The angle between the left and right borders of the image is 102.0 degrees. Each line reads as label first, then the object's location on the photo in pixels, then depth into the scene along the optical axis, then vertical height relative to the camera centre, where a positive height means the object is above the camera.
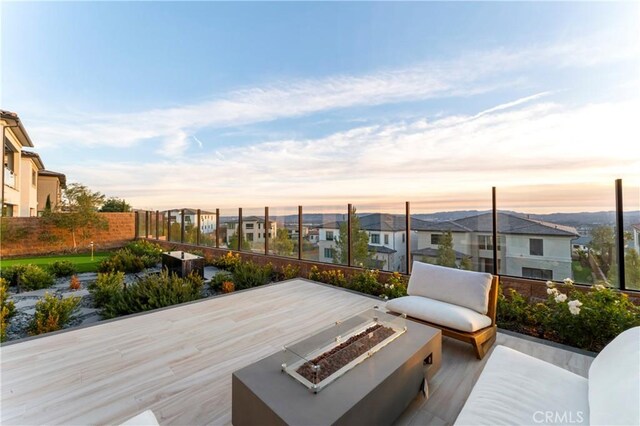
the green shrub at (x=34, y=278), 6.11 -1.49
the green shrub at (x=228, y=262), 7.73 -1.36
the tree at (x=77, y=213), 11.59 +0.18
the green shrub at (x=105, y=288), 4.79 -1.36
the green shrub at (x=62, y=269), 7.52 -1.53
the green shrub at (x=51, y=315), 3.48 -1.40
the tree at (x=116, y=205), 18.02 +0.83
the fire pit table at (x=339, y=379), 1.47 -1.07
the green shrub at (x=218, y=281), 5.93 -1.47
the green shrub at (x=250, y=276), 5.84 -1.38
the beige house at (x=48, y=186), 17.59 +2.17
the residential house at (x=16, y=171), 9.58 +2.20
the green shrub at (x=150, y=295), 4.18 -1.35
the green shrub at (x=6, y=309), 3.78 -1.44
